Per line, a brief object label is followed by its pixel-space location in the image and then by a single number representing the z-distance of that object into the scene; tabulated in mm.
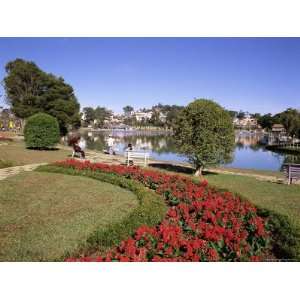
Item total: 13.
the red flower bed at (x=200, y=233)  4246
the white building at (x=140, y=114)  146875
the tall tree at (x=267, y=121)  91012
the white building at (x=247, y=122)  143125
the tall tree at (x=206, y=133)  11289
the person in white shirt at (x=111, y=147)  20931
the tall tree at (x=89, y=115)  109250
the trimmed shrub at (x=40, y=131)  18700
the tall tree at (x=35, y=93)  27016
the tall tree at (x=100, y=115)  115125
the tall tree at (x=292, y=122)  48197
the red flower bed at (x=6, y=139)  26141
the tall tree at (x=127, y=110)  144162
